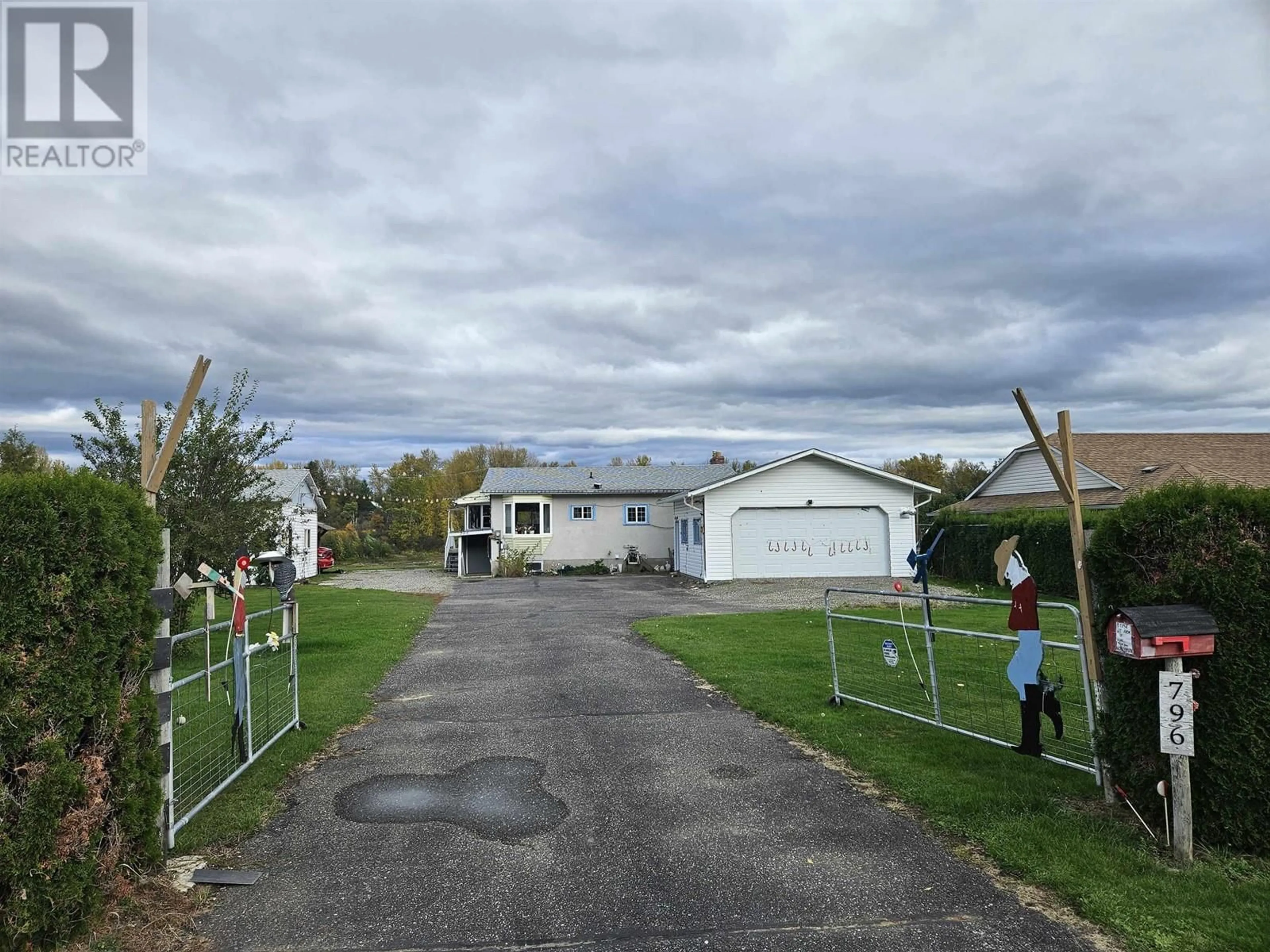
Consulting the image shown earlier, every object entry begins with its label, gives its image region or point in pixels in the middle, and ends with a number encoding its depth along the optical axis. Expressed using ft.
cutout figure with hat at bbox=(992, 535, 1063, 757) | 17.60
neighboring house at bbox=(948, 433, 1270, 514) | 78.23
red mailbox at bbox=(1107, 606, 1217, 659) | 13.08
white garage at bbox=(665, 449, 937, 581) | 84.58
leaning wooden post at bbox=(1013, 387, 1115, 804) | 15.88
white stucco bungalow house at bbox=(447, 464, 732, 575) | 110.01
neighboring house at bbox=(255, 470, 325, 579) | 101.35
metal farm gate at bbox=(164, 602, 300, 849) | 17.29
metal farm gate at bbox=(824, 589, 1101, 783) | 20.44
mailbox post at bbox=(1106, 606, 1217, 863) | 13.10
